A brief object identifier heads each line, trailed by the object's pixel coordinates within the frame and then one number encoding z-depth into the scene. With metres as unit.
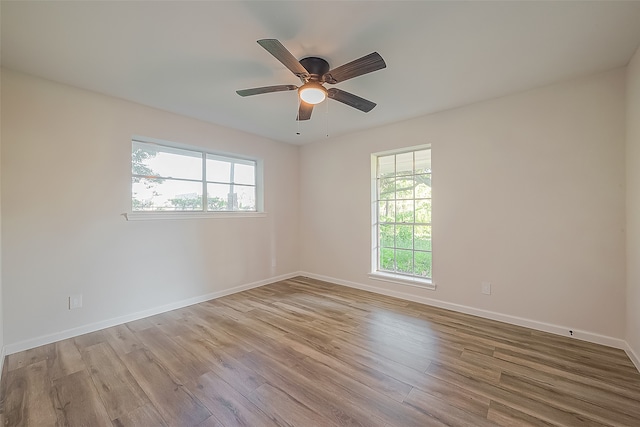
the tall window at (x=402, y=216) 3.60
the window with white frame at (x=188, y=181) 3.16
